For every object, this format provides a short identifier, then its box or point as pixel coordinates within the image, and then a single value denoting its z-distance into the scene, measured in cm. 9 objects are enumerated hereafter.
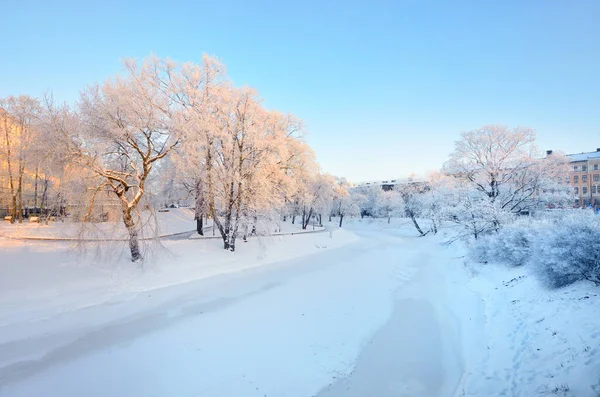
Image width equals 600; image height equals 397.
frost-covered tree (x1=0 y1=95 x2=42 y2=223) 2398
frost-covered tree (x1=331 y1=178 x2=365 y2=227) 5638
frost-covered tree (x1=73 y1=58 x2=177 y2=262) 1396
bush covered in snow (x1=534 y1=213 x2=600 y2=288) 766
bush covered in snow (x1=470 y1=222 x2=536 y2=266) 1299
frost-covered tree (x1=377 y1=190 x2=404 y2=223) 5500
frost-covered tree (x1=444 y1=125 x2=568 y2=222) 2458
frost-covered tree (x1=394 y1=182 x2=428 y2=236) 4453
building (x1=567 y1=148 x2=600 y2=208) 4996
